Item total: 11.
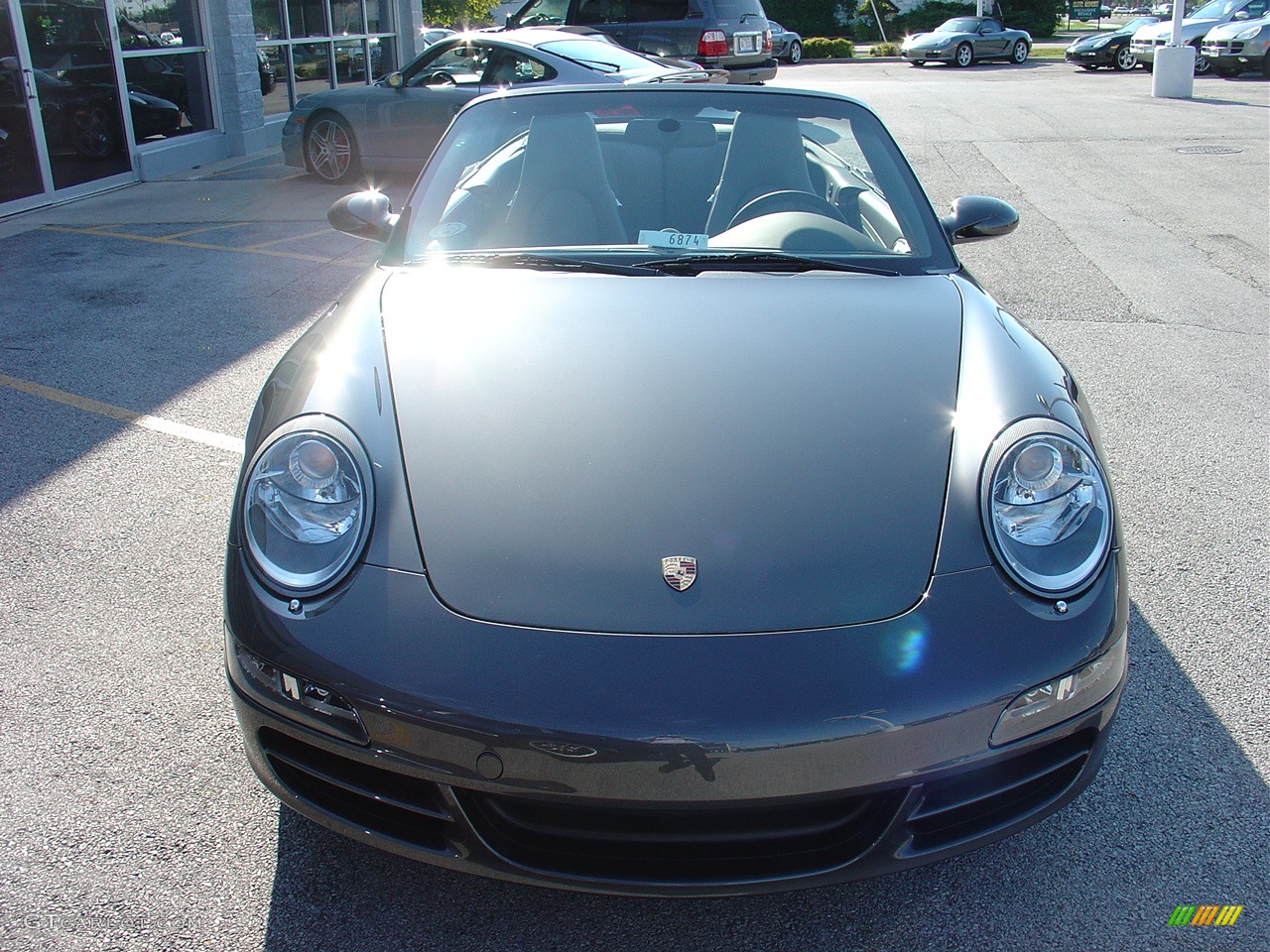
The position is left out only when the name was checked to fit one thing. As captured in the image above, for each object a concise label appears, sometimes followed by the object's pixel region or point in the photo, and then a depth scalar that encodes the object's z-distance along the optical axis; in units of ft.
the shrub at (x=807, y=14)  134.92
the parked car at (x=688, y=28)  43.75
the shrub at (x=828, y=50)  107.04
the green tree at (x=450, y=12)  96.27
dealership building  31.27
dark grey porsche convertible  5.78
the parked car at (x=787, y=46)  95.25
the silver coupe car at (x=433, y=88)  30.12
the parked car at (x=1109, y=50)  82.17
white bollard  57.06
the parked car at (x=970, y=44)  95.61
